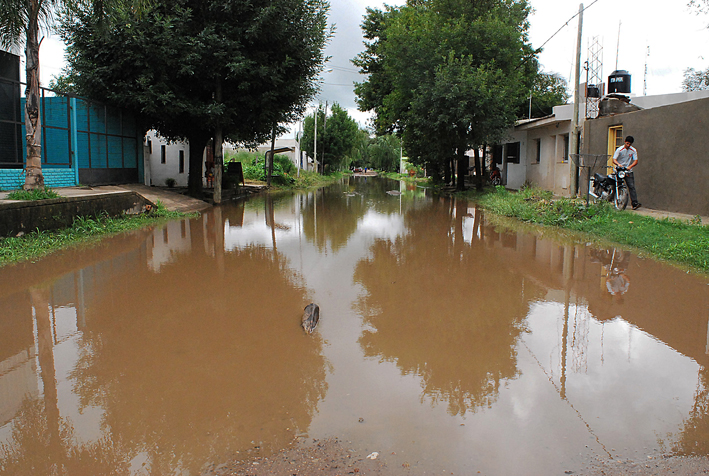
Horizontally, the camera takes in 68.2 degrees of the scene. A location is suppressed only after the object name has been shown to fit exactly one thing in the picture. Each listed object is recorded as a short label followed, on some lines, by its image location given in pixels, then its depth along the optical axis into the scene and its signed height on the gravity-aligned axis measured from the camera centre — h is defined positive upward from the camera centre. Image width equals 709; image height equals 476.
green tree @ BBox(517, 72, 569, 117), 30.69 +5.35
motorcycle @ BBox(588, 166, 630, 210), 13.42 -0.09
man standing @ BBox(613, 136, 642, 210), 13.03 +0.61
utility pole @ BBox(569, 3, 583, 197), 14.53 +2.00
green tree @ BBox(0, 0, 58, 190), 10.70 +2.45
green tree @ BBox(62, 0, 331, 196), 15.97 +3.98
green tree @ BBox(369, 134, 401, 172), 93.19 +5.59
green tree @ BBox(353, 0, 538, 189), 20.00 +4.83
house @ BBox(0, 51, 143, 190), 13.98 +1.34
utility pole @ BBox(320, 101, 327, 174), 55.47 +5.76
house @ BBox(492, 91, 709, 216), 12.30 +1.15
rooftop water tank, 22.78 +4.51
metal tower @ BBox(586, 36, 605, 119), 17.58 +3.35
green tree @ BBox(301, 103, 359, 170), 59.80 +5.46
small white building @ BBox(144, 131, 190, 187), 27.66 +1.08
